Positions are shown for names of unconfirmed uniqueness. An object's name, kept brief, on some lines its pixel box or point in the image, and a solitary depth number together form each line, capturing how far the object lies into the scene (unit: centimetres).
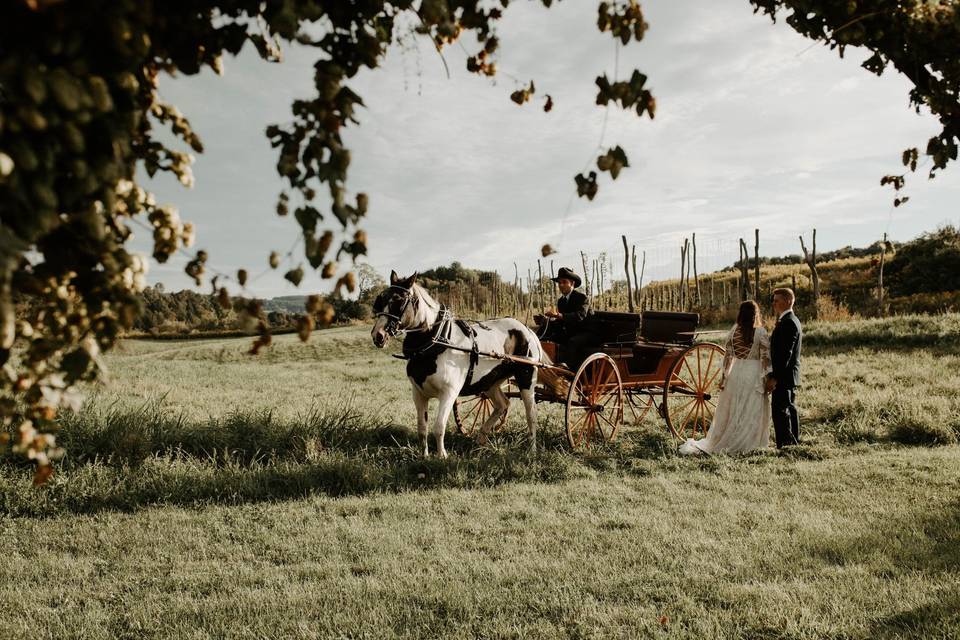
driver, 847
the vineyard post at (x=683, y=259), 2964
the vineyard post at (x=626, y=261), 2675
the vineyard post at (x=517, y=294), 3200
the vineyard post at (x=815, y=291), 2359
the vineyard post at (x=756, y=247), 2607
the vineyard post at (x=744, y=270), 2526
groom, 800
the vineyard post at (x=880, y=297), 2389
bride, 826
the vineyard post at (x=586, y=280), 3155
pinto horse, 655
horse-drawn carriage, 817
